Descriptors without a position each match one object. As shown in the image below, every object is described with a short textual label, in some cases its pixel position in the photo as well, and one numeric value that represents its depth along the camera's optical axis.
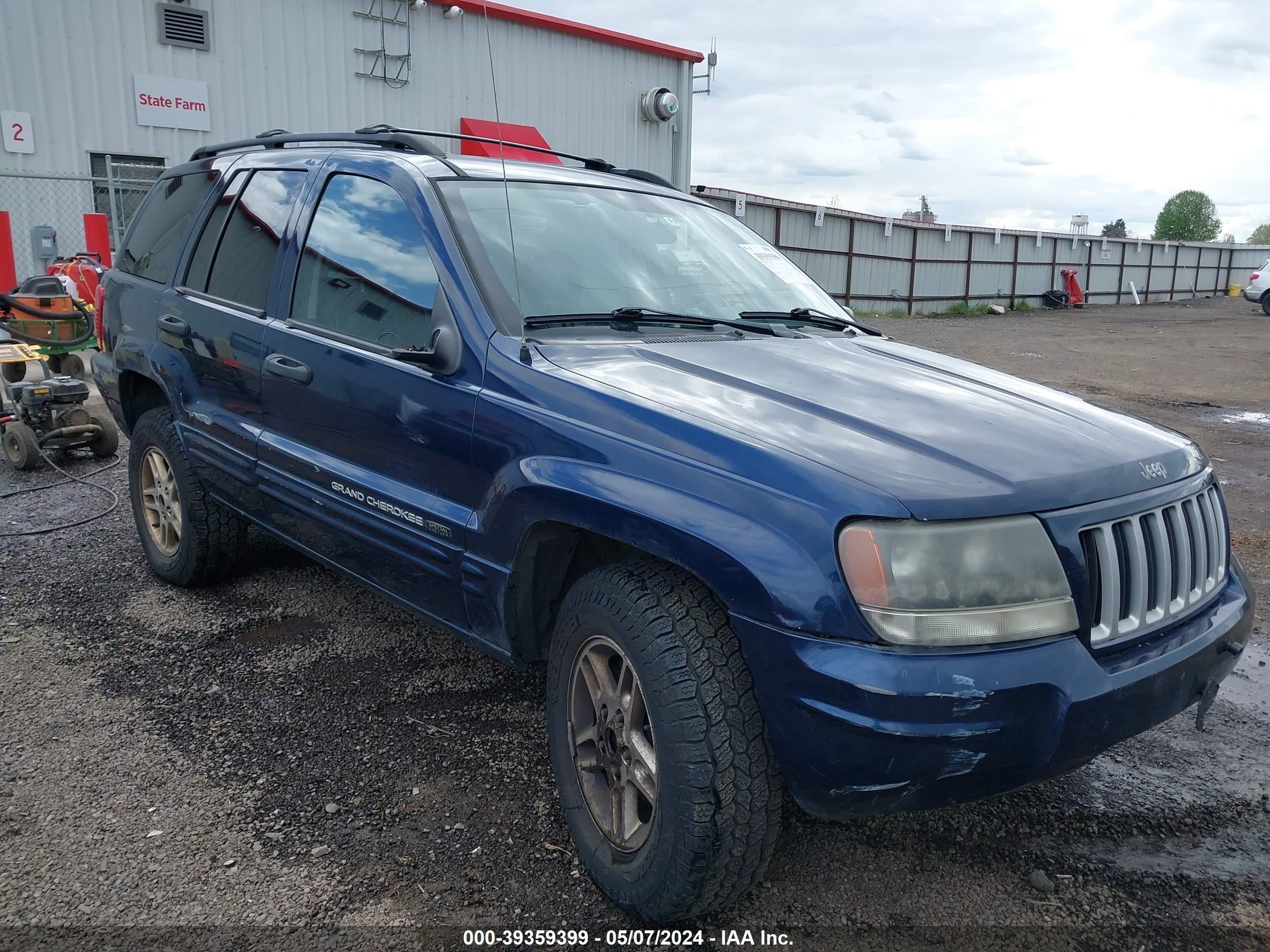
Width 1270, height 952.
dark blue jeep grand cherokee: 1.93
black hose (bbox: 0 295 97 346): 7.33
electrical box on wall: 12.92
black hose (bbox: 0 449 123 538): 5.24
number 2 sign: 12.51
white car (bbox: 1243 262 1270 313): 26.88
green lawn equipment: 7.53
